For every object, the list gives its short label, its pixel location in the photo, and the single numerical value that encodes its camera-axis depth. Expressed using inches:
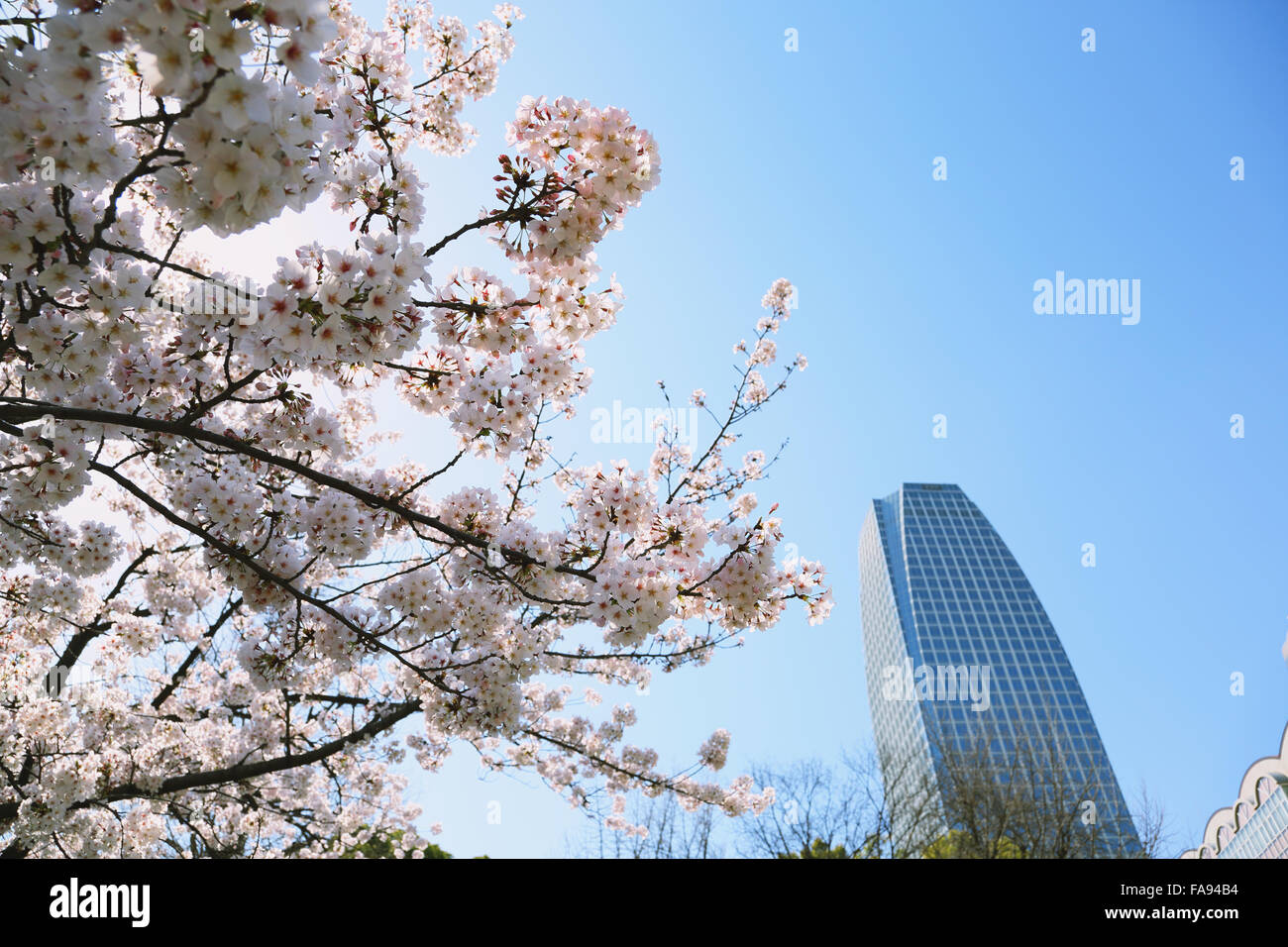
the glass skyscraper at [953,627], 2469.3
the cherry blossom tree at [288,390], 40.4
